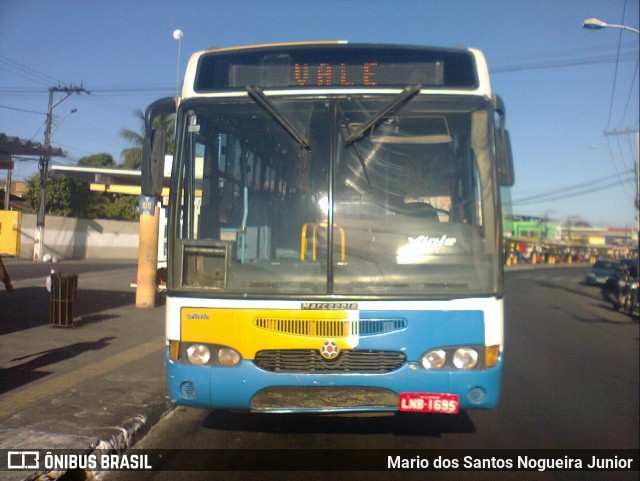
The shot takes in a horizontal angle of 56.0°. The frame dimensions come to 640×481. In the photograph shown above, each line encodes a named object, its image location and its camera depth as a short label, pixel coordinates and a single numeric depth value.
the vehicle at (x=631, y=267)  21.06
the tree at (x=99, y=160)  42.28
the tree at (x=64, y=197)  34.90
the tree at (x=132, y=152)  35.47
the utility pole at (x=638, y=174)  24.09
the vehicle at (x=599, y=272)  33.90
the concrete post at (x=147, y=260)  14.72
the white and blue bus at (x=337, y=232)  4.44
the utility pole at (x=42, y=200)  30.27
